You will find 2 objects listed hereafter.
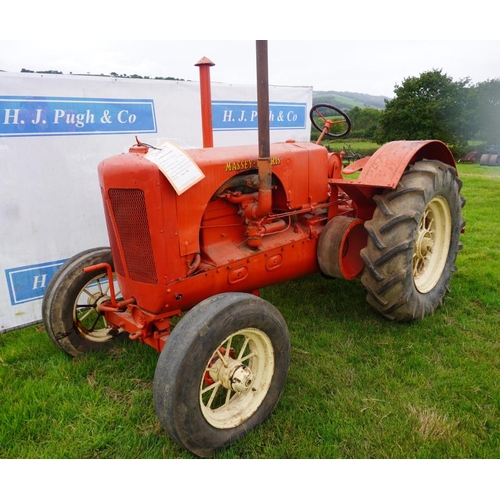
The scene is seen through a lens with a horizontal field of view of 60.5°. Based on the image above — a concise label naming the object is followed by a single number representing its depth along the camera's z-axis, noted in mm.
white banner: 3566
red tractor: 2148
